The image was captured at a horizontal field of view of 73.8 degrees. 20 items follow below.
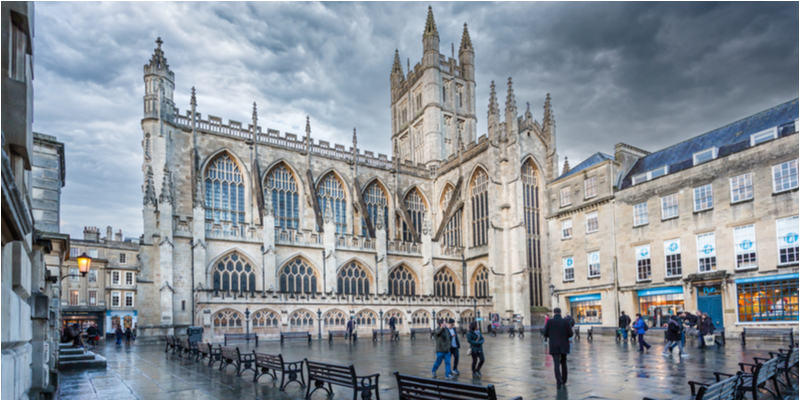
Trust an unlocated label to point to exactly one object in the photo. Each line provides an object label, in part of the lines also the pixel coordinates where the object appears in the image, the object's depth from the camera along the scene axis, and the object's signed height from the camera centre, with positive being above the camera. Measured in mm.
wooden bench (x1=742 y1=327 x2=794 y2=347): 20703 -3369
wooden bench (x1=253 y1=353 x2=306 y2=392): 10273 -2044
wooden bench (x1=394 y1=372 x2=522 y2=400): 5992 -1610
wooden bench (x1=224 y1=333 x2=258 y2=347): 26656 -3723
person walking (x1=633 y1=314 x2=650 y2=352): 17016 -2483
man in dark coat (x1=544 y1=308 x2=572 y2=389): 9898 -1629
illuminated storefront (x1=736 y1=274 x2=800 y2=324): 21594 -2150
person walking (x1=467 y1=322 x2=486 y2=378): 11398 -1901
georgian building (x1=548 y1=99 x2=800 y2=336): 22266 +822
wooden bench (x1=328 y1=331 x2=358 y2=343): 25802 -4140
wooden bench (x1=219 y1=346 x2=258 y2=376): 12134 -2202
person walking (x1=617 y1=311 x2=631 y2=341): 21859 -2907
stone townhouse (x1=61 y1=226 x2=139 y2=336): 51281 -1867
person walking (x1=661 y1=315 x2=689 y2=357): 14750 -2258
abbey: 29141 +2161
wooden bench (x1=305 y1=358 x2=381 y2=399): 8500 -1942
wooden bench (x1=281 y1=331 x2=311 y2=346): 28178 -3946
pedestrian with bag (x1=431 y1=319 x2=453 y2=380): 11320 -1886
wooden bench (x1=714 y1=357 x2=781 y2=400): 7199 -1905
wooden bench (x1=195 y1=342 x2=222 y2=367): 14065 -2390
